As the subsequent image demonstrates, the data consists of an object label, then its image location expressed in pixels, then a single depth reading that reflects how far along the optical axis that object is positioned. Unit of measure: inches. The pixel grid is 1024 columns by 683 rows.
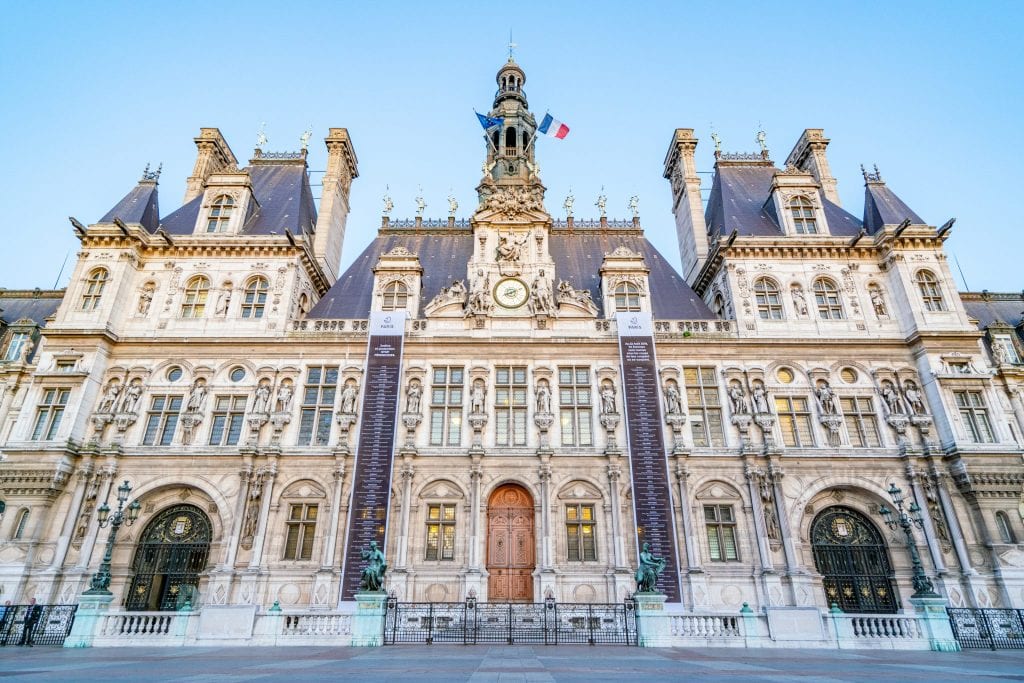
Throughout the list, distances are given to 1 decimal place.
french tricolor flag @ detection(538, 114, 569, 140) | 1386.6
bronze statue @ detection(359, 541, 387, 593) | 684.7
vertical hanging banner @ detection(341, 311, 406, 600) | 884.0
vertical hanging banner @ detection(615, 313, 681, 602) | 885.2
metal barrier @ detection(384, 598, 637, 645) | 673.6
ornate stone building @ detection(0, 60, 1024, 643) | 893.8
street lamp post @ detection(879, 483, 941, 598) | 693.3
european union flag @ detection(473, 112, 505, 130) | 1475.1
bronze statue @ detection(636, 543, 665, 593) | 691.4
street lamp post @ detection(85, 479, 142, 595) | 684.1
